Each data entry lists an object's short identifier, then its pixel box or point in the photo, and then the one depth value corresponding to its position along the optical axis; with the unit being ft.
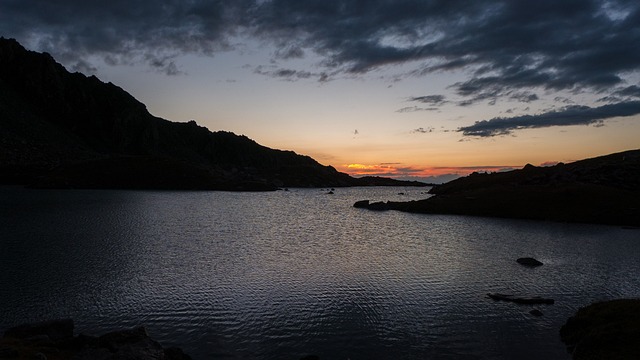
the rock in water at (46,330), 87.35
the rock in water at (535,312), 119.57
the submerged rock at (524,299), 130.82
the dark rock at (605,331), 86.43
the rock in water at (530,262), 186.29
